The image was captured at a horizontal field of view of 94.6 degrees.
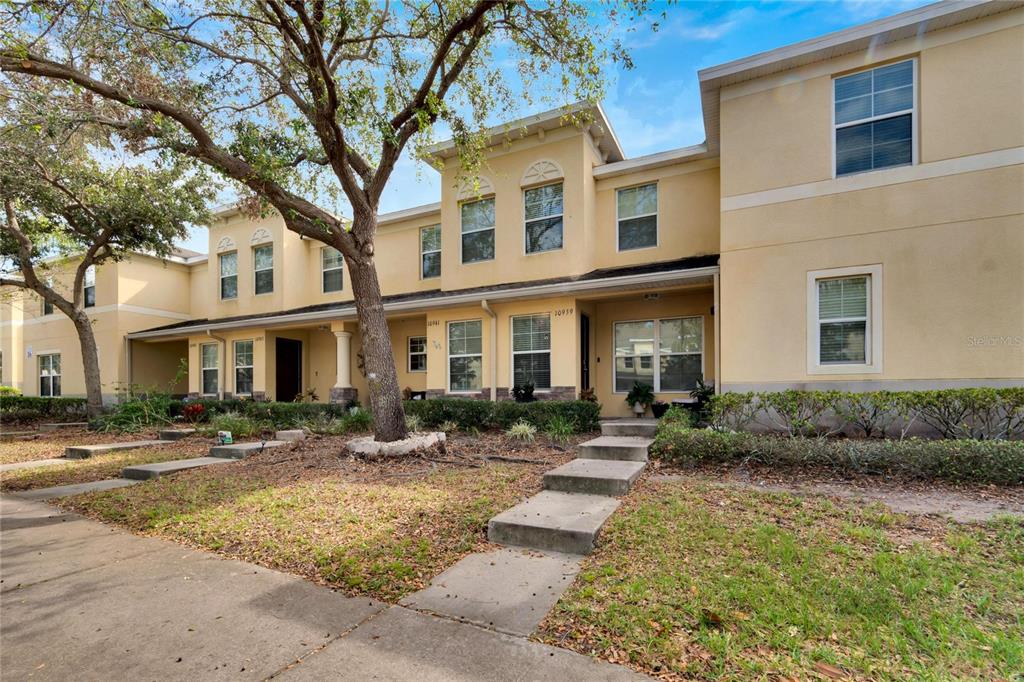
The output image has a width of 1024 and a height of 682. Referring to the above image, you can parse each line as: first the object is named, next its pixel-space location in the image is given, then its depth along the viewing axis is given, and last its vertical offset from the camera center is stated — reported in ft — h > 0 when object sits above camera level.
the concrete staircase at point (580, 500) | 13.15 -5.20
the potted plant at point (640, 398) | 32.78 -3.63
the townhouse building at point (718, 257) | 22.34 +6.12
